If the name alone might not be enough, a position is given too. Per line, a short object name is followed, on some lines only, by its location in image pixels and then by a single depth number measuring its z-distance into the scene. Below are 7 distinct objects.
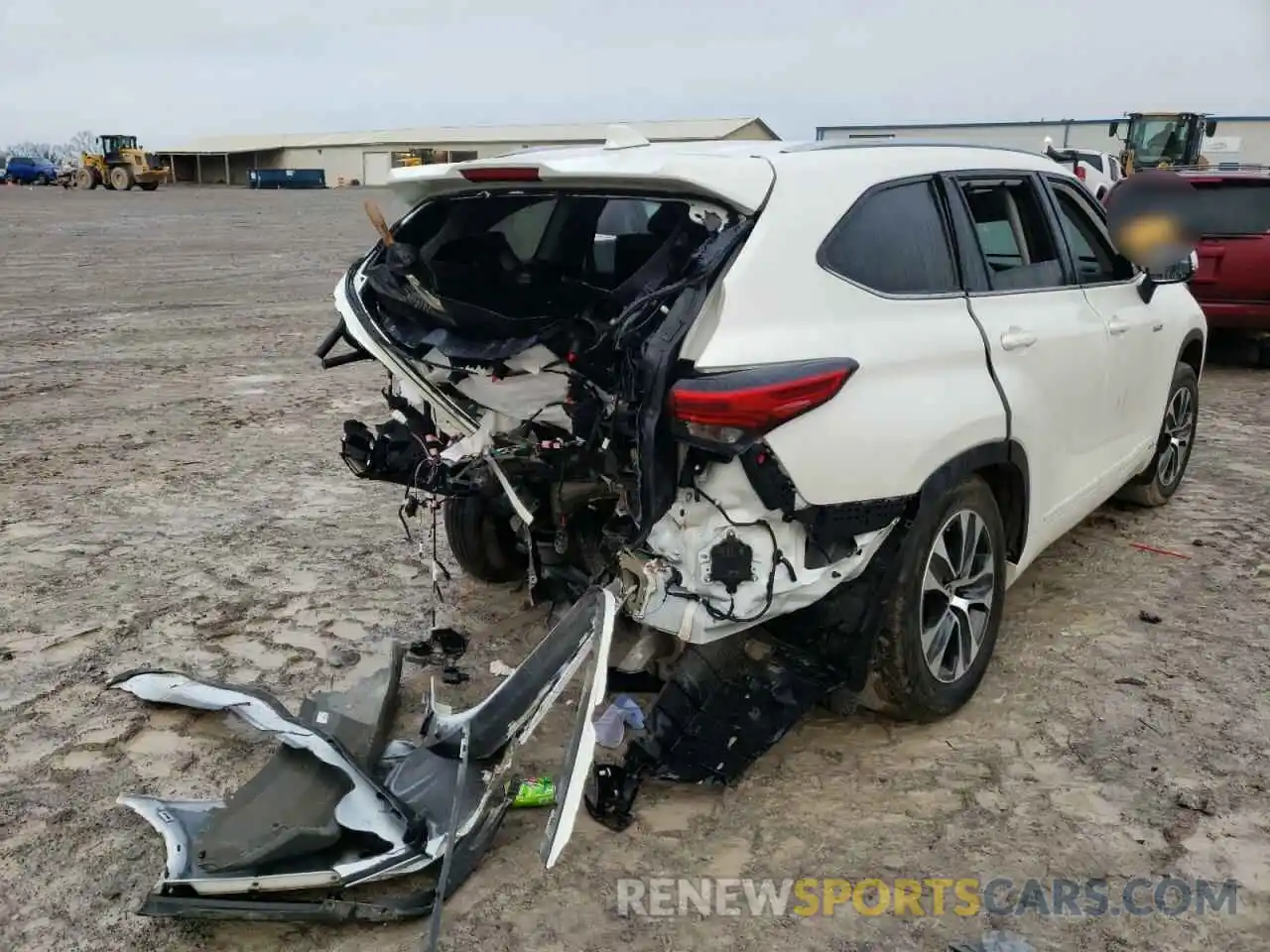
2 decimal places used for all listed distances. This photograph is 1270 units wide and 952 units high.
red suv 8.82
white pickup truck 18.25
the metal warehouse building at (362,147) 75.56
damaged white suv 2.80
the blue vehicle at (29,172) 65.56
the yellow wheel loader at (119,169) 52.22
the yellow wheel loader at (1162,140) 25.36
